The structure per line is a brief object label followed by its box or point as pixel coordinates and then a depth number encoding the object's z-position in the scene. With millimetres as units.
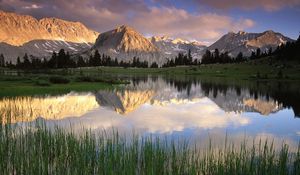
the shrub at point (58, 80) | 48792
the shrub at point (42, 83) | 43892
